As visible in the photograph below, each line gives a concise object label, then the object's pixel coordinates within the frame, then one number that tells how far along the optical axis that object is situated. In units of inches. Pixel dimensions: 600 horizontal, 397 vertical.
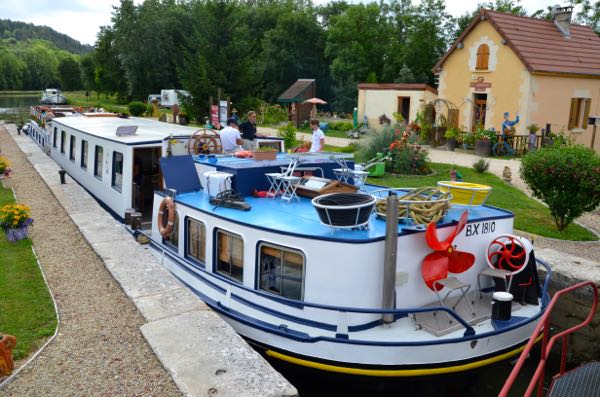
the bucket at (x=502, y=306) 237.0
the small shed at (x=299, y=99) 1397.6
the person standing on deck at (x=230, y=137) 389.1
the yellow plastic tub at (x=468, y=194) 273.3
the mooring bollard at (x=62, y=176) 535.8
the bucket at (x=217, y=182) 305.6
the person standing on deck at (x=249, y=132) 426.0
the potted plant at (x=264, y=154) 327.0
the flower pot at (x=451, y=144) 912.3
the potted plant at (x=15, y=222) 347.3
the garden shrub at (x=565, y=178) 390.6
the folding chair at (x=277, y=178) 301.0
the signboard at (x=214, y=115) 657.4
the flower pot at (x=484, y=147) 838.5
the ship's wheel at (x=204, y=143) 380.2
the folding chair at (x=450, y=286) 233.6
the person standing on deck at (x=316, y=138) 419.5
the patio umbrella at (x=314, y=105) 1379.2
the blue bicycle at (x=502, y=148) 841.5
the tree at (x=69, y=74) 3772.1
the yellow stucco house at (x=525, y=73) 881.5
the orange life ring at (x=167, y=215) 316.2
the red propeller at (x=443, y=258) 235.3
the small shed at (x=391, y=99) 1093.8
